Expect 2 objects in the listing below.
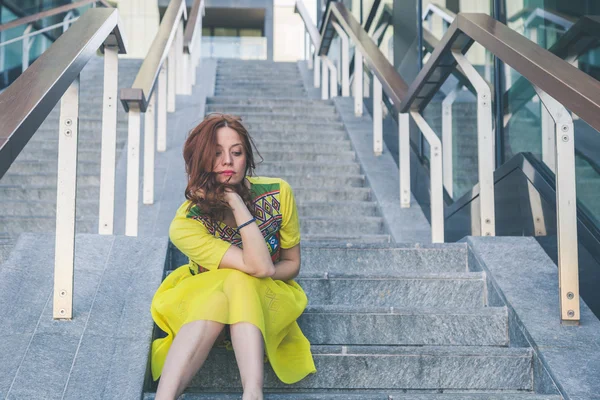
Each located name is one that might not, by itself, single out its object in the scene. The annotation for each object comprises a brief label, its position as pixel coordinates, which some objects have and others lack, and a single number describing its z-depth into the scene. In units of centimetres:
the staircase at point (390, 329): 214
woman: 188
